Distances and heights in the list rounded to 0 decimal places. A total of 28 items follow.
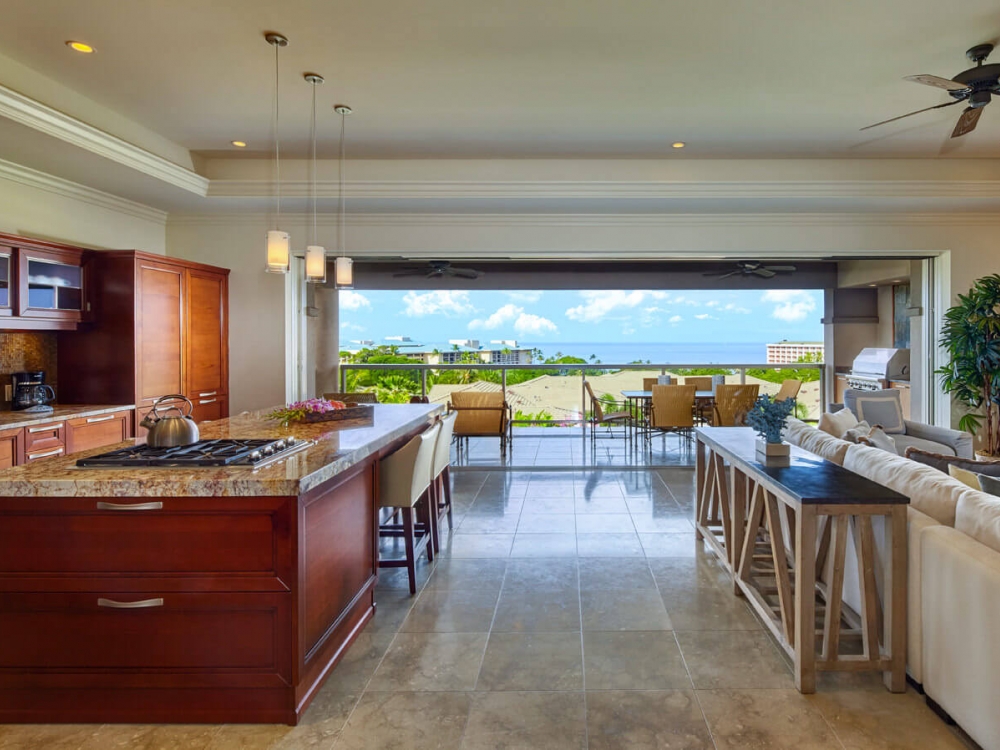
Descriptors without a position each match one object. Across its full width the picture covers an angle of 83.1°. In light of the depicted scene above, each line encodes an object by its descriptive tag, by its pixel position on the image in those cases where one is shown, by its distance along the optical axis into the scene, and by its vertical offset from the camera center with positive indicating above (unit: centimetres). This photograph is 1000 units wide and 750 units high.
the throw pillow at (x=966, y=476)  218 -41
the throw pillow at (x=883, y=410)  495 -34
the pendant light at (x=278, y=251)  314 +68
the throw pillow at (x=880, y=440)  343 -42
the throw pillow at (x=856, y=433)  350 -38
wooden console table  195 -72
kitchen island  181 -74
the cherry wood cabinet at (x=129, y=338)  411 +26
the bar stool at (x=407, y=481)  278 -54
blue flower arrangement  249 -21
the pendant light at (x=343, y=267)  368 +72
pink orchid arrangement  312 -21
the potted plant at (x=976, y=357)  476 +12
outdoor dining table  666 -35
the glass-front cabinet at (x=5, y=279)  349 +59
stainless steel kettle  214 -23
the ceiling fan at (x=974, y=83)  271 +143
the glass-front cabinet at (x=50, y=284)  363 +60
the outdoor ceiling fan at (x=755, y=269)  728 +135
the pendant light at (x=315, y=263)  355 +69
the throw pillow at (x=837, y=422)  394 -36
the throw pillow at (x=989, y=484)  203 -41
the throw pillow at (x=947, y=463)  228 -40
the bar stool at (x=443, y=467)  330 -57
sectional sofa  159 -69
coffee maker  376 -13
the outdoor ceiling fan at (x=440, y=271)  728 +135
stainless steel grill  697 +5
